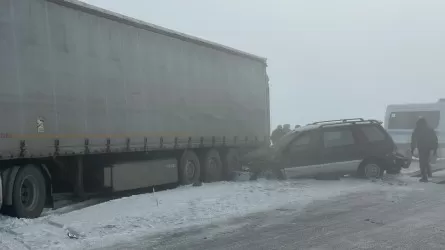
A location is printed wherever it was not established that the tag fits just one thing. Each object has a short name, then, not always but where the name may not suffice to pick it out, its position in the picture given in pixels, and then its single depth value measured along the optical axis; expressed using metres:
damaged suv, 14.82
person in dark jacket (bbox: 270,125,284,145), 21.86
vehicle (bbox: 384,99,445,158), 22.06
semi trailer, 9.24
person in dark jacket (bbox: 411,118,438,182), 15.16
